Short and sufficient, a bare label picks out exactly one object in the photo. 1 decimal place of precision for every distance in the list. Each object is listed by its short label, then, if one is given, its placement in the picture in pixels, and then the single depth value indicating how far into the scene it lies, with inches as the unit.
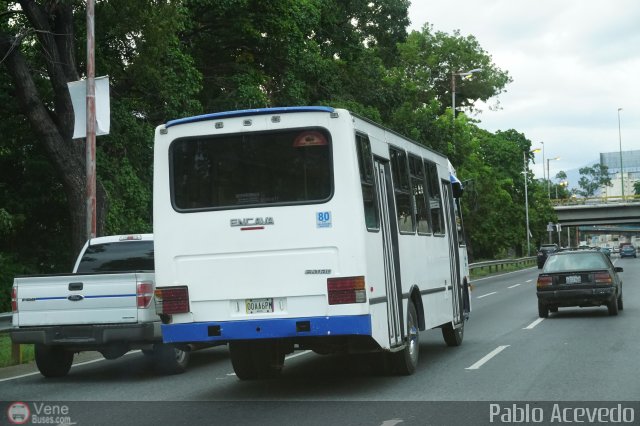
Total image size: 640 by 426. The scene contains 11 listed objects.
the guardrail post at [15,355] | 611.5
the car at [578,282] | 816.9
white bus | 407.8
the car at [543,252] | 2664.9
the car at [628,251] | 3905.0
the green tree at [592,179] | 7711.6
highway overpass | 3624.5
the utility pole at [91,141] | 770.2
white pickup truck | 494.9
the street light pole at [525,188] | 3430.1
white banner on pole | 780.0
